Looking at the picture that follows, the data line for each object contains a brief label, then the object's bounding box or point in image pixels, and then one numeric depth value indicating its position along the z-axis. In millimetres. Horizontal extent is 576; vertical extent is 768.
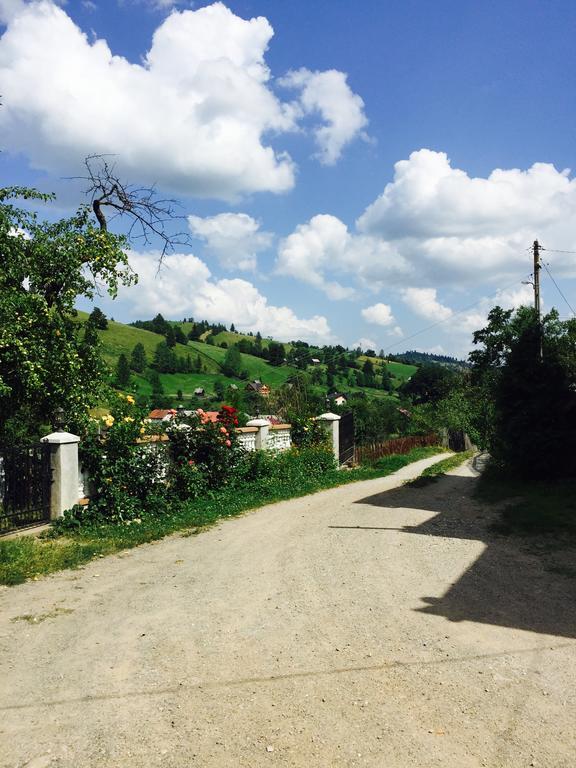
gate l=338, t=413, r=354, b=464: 17859
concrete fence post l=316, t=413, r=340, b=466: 16438
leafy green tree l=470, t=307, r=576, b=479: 12555
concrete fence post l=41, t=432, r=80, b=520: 8656
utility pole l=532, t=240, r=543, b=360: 19641
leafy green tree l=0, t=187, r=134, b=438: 10109
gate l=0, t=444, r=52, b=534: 8289
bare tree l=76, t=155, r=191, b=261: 12820
